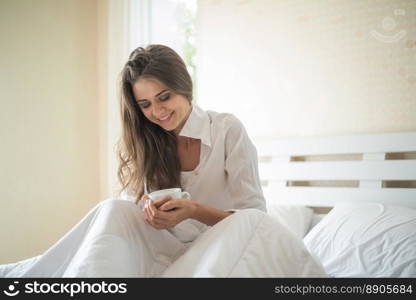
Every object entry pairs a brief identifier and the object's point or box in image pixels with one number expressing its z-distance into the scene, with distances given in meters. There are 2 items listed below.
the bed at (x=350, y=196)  1.53
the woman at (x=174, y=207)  1.01
